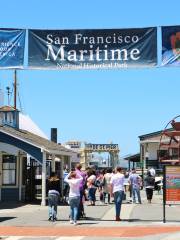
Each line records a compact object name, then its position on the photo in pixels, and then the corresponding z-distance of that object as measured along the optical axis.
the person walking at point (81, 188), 18.13
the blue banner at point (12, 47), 19.06
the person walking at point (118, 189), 18.31
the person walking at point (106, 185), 26.52
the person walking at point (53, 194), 18.27
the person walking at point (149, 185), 27.83
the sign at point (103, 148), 74.12
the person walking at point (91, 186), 24.37
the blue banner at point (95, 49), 18.81
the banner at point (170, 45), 18.56
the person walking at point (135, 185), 27.27
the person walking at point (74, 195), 17.44
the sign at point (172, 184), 17.77
